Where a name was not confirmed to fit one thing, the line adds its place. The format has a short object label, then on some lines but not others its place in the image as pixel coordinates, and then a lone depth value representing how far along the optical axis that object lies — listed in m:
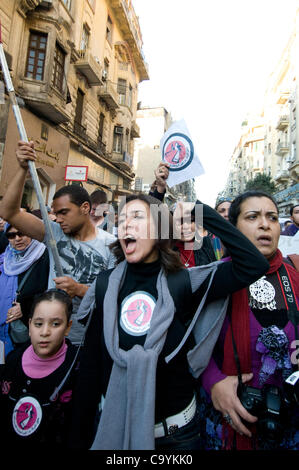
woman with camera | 1.37
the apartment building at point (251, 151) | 50.94
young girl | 1.85
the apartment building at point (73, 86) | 11.17
